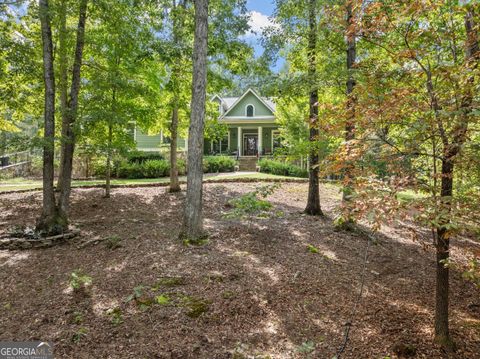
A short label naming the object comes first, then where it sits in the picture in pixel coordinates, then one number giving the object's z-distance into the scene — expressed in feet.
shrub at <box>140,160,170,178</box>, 53.83
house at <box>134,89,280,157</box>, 78.54
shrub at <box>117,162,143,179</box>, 53.01
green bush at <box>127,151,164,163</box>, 59.19
